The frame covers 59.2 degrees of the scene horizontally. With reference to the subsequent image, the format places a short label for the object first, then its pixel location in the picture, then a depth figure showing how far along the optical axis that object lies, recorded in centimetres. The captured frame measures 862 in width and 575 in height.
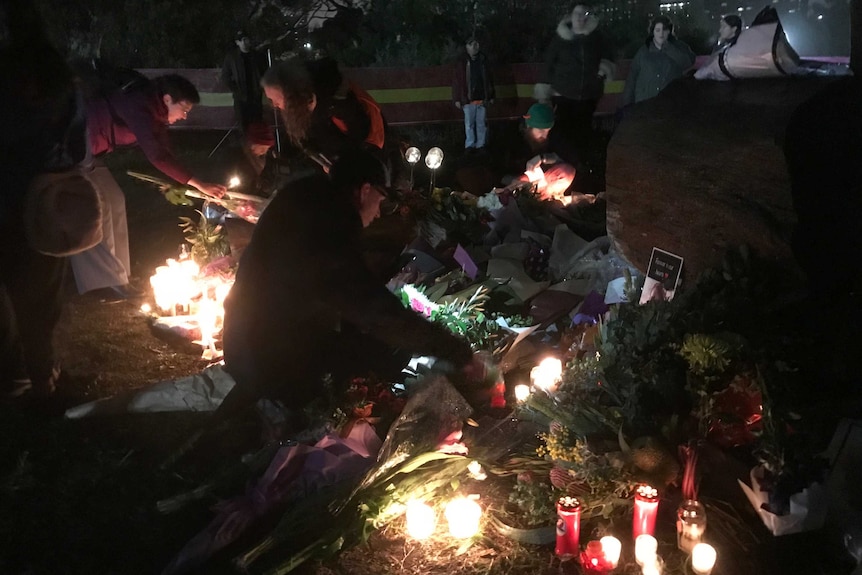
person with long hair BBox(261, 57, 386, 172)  478
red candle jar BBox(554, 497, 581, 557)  258
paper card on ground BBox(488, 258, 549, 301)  472
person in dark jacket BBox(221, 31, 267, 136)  997
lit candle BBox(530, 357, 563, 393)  350
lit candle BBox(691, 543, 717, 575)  244
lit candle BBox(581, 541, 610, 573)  254
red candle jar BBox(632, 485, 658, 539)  254
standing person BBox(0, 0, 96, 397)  355
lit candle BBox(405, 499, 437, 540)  280
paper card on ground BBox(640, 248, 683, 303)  348
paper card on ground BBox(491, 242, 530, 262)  509
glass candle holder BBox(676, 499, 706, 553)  253
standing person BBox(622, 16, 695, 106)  754
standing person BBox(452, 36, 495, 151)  1031
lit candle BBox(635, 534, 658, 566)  250
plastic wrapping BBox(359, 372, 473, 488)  300
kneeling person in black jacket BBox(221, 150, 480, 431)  322
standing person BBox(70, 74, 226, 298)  482
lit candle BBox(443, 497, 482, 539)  277
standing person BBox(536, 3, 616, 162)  843
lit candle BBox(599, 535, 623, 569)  253
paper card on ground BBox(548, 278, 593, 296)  470
